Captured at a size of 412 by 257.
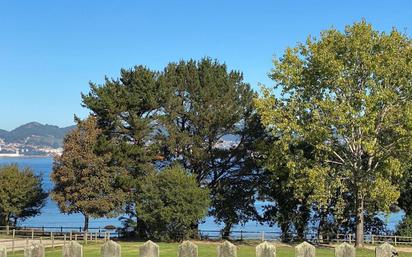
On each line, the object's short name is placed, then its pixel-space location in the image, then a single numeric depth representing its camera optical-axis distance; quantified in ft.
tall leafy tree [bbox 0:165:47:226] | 177.99
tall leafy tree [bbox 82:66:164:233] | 165.07
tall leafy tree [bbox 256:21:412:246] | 117.29
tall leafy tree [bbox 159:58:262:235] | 169.48
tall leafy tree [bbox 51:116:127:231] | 152.66
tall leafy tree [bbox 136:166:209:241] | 147.02
